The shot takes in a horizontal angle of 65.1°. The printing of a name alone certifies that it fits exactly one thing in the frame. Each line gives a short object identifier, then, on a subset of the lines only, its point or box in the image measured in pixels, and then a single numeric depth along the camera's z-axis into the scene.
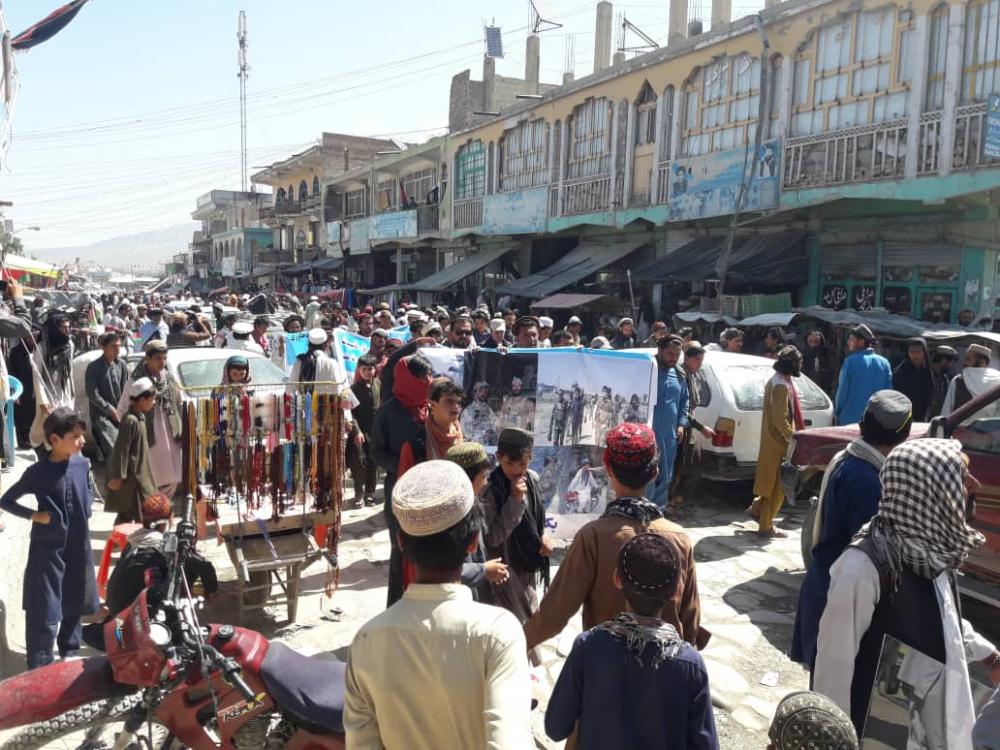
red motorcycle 2.91
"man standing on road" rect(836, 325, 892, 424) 7.62
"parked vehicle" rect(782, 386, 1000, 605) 4.45
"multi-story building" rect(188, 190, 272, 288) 56.38
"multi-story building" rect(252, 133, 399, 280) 41.44
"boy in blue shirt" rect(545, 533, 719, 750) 2.08
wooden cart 4.77
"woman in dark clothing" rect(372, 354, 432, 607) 4.71
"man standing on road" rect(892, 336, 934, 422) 9.23
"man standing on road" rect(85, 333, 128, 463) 7.66
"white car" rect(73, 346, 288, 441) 8.78
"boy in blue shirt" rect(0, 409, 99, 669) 4.05
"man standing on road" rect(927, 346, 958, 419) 9.62
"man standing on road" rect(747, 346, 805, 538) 6.79
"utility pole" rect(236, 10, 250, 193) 49.84
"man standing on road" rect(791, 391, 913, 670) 3.03
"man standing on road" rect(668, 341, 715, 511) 7.17
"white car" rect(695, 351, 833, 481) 7.74
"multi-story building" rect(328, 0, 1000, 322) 12.34
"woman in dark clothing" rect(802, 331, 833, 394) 12.02
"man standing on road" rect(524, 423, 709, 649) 2.65
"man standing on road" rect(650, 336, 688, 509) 6.32
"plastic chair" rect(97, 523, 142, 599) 4.69
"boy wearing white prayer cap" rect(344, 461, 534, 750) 1.79
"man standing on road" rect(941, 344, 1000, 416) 6.85
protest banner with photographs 5.81
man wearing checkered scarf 2.44
